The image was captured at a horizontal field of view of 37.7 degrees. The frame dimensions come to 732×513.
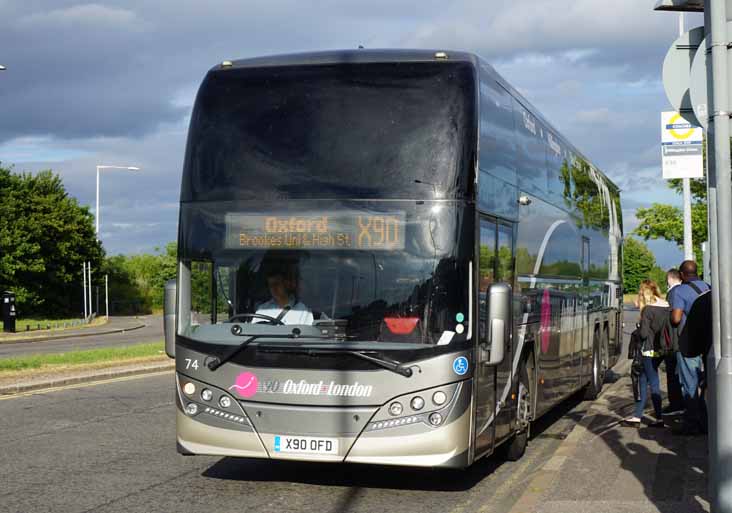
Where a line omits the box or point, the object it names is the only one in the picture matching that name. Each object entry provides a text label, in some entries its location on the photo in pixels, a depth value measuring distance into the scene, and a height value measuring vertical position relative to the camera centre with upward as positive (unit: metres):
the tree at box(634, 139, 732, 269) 50.69 +3.39
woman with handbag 12.31 -0.68
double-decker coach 8.20 +0.22
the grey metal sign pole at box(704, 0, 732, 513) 5.79 +0.09
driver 8.48 -0.10
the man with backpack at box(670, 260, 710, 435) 11.23 -0.85
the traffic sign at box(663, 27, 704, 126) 6.48 +1.34
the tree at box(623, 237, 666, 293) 116.62 +2.65
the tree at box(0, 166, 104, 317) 69.88 +3.39
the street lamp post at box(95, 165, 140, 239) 63.38 +7.46
